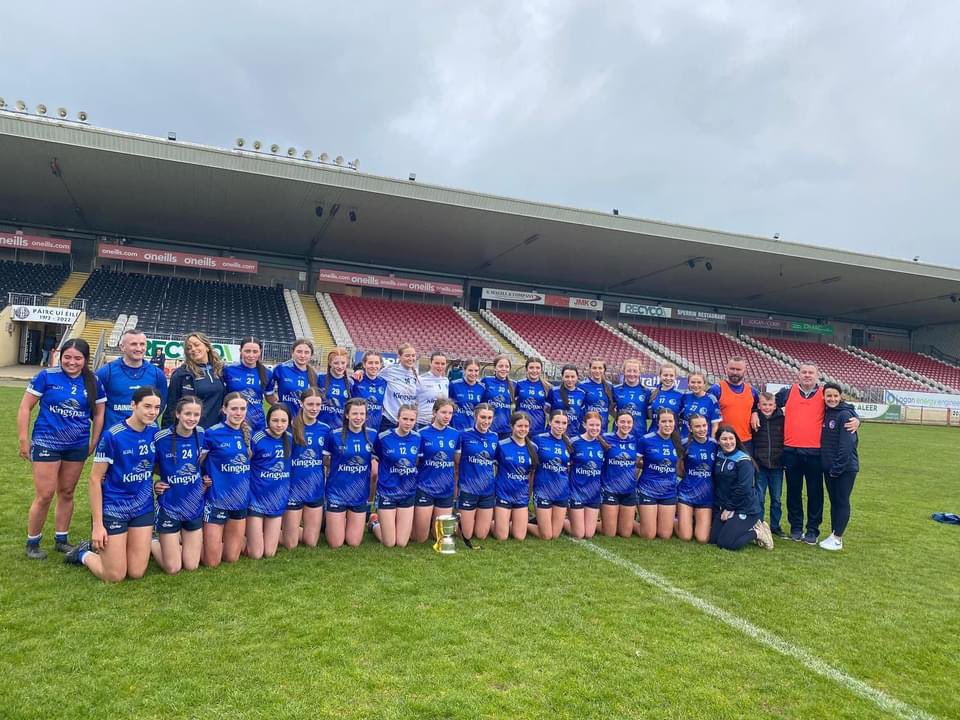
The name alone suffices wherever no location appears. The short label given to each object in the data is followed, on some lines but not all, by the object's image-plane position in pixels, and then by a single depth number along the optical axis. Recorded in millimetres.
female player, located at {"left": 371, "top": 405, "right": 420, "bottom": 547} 5145
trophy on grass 5023
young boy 6160
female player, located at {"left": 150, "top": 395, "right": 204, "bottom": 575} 4207
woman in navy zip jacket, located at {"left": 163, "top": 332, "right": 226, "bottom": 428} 4902
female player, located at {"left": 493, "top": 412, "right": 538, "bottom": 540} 5527
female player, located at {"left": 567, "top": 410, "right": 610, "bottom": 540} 5723
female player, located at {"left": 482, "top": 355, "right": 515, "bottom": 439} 6301
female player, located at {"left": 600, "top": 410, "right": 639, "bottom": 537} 5832
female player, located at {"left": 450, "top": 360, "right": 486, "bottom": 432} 6363
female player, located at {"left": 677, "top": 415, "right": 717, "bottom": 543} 5875
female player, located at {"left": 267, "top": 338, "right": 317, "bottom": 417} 5656
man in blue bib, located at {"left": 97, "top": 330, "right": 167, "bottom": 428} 4609
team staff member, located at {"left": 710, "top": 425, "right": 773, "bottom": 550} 5637
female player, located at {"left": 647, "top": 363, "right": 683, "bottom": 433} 6538
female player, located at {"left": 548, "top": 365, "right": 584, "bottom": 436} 6527
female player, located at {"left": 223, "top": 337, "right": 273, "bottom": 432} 5246
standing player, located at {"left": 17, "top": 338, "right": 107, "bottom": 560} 4258
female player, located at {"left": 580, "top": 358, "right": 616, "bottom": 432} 6656
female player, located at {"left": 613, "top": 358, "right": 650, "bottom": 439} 6605
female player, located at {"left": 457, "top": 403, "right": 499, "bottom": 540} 5461
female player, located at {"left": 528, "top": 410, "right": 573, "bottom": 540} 5605
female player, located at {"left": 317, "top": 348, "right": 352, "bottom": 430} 5680
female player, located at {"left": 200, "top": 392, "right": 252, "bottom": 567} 4398
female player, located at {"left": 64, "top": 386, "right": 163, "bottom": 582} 3945
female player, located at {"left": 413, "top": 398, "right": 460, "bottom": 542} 5297
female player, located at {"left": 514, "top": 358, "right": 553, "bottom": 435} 6562
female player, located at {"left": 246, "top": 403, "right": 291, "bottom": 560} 4617
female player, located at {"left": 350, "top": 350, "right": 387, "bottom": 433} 5977
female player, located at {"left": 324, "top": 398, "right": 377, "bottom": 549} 5027
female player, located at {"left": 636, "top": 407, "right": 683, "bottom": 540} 5863
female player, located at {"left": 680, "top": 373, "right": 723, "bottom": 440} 6305
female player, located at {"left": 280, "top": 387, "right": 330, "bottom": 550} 4875
